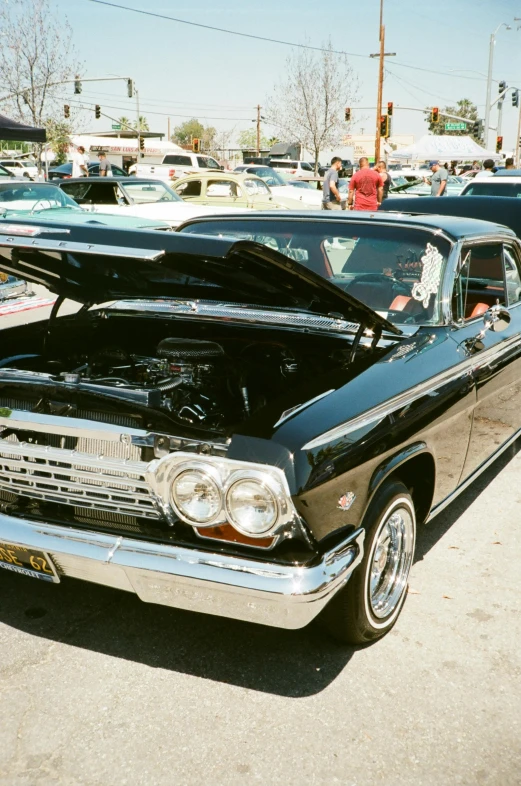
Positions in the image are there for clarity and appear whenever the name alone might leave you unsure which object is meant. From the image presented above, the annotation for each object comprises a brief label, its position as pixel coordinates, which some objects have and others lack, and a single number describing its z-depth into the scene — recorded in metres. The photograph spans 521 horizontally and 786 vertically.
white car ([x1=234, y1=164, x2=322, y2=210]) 26.02
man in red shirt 14.84
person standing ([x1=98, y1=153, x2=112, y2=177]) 21.00
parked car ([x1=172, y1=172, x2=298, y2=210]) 16.62
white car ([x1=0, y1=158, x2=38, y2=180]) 35.83
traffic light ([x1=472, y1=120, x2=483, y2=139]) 40.45
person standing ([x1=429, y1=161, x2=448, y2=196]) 18.69
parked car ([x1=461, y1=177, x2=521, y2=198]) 13.39
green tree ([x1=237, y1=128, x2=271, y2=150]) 99.94
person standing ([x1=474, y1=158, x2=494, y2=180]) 20.59
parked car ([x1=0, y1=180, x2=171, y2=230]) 11.59
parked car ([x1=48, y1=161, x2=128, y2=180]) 29.78
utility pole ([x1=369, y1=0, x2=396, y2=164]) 28.61
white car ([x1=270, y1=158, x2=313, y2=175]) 43.56
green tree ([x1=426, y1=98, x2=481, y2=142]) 123.68
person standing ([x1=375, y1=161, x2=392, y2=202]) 16.68
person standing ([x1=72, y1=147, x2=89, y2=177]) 21.04
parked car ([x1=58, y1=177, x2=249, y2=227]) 14.31
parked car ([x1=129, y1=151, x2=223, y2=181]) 28.28
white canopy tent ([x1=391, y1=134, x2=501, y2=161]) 28.12
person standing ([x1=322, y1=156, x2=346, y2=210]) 17.00
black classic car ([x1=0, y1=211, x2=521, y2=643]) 2.52
